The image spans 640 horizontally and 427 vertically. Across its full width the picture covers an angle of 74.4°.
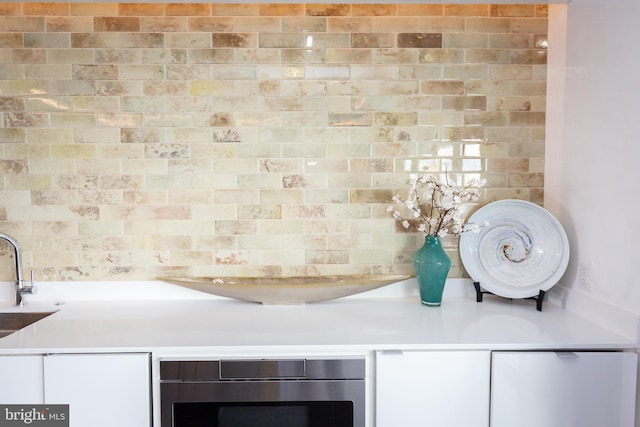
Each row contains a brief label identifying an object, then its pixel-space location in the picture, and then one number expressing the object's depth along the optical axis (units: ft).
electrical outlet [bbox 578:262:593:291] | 5.90
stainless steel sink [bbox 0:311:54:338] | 6.40
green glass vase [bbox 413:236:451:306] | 6.31
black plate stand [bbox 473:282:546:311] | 6.27
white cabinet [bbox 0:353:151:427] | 4.85
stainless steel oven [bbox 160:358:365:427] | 4.90
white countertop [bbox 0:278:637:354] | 4.91
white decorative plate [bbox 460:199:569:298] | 6.34
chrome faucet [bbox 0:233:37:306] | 6.51
